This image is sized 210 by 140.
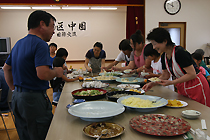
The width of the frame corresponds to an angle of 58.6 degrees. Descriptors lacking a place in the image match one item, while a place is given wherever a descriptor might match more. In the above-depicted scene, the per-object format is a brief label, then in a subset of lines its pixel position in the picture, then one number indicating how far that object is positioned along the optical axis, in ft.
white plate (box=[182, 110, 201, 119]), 4.07
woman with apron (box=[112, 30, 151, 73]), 10.66
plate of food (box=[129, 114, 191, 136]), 3.34
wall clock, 19.63
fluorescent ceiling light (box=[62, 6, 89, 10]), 23.48
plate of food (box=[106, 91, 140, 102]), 5.52
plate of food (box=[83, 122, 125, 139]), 3.35
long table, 3.43
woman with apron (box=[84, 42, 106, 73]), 14.39
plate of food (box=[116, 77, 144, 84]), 8.10
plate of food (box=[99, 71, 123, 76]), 10.83
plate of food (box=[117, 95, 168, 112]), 4.49
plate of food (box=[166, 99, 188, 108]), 4.89
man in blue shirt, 5.09
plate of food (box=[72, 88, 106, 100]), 5.75
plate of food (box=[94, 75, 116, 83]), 8.90
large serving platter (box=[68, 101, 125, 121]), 4.02
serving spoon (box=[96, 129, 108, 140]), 3.36
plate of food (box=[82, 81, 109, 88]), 7.32
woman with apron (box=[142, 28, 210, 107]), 6.07
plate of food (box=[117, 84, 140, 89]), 7.27
